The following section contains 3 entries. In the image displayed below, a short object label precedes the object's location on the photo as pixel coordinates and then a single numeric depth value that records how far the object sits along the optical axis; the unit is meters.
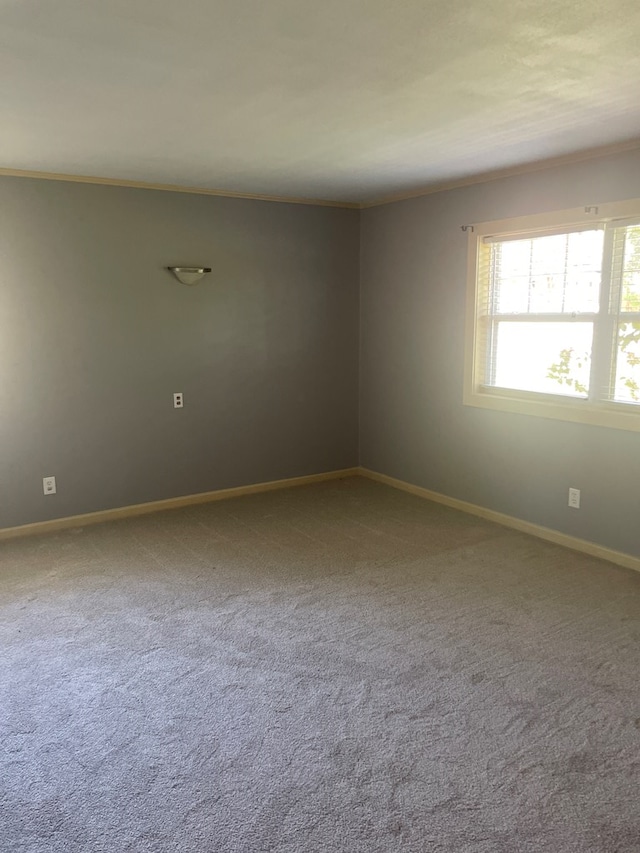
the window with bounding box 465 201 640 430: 3.49
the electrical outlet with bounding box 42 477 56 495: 4.19
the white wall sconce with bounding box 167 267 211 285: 4.39
